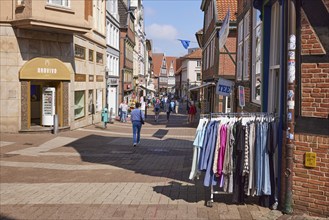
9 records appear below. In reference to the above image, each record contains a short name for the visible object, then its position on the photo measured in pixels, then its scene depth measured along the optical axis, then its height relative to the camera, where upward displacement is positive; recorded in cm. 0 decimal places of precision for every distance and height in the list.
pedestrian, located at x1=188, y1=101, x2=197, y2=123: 3078 -40
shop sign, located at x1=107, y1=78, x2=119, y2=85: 3478 +216
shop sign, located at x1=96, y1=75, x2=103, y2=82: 2875 +195
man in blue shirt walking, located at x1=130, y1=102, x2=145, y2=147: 1585 -48
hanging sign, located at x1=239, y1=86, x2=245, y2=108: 884 +25
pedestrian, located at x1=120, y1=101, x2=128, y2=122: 3170 -37
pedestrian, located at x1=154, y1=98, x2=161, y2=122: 3276 -21
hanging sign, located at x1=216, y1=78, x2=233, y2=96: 1155 +53
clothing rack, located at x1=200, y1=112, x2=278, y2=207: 682 -13
